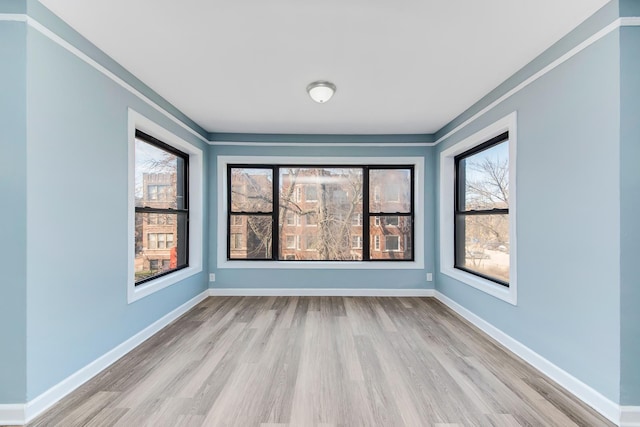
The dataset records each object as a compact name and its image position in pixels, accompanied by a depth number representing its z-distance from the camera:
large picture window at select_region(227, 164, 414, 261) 4.48
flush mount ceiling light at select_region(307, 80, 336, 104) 2.68
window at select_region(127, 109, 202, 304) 2.62
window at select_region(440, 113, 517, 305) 2.66
